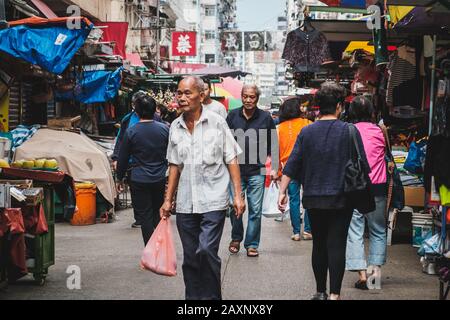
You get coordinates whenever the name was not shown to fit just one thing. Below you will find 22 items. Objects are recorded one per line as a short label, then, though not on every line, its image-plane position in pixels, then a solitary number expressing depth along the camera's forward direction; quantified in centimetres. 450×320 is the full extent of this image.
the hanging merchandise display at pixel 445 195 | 649
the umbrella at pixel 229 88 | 2740
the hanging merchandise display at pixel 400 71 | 1038
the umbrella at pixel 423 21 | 800
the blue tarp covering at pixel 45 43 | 1068
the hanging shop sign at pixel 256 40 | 5431
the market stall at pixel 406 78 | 719
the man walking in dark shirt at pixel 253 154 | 878
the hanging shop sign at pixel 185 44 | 3725
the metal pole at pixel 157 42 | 3241
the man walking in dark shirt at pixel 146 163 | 768
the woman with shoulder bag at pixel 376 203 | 700
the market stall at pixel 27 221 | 637
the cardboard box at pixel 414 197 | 984
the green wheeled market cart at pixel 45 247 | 698
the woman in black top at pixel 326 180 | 586
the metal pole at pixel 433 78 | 848
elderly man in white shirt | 565
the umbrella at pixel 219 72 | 2033
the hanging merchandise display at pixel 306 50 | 1311
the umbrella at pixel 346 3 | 1076
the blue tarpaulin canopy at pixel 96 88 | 1598
